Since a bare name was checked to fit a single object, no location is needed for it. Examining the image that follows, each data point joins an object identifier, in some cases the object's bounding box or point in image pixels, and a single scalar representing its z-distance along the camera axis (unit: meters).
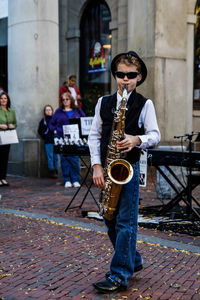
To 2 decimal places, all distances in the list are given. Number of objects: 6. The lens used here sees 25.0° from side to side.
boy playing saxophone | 3.79
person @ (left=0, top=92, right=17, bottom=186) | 10.71
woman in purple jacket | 10.39
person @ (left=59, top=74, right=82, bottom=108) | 11.93
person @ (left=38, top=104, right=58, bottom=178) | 12.18
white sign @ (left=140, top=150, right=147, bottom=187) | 6.80
